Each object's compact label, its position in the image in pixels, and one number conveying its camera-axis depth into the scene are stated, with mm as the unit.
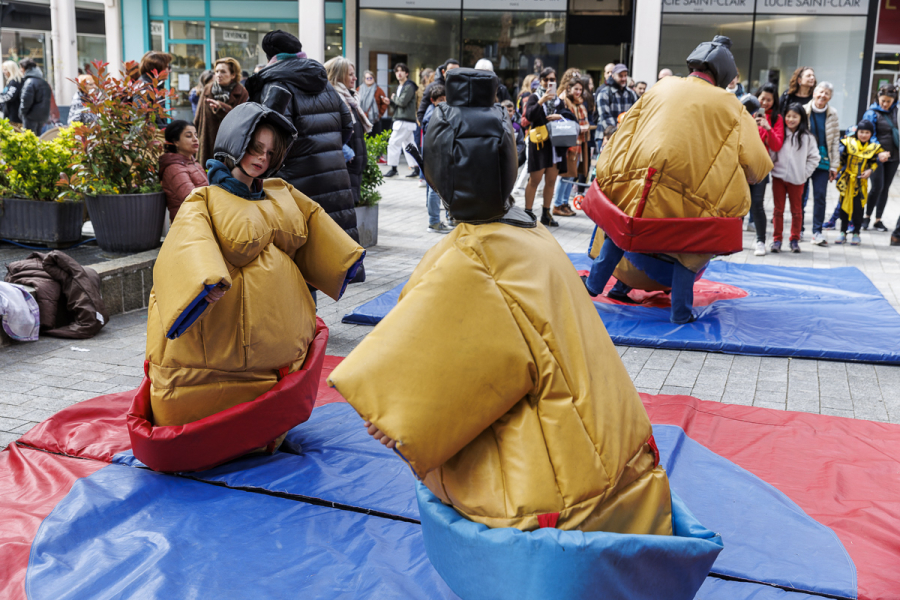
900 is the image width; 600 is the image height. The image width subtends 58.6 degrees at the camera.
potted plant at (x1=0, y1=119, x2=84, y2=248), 6625
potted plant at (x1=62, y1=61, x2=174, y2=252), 6332
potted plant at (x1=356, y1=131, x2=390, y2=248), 8203
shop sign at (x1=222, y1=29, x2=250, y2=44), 19234
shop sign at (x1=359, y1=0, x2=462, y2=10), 17906
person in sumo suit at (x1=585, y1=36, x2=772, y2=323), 5301
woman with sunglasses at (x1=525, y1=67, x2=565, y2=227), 9562
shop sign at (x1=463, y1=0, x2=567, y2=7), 17547
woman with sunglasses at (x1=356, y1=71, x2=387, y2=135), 13930
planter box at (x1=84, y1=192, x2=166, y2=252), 6336
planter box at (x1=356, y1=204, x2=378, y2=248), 8258
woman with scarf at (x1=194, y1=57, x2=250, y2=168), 6691
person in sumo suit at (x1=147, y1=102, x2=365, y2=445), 3041
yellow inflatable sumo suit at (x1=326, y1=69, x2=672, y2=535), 1896
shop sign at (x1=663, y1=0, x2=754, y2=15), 16828
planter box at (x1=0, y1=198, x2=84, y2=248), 6777
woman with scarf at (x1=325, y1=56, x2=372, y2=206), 7250
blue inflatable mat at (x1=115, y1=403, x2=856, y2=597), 2736
